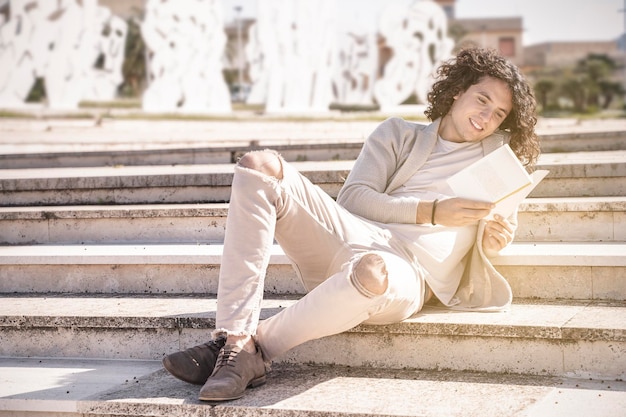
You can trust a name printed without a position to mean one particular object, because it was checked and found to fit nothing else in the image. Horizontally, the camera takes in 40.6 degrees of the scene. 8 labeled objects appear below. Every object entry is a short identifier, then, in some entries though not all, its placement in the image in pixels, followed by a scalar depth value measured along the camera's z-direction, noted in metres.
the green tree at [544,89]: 39.28
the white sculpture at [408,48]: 24.67
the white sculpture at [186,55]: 21.00
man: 2.95
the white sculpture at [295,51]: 21.66
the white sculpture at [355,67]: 32.12
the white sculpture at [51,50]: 21.39
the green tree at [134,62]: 56.38
